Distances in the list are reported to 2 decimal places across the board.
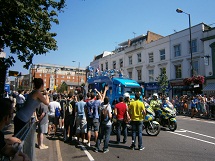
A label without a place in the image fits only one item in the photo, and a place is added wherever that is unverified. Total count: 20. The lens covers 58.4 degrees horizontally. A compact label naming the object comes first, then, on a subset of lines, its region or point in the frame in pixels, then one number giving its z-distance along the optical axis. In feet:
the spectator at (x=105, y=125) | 21.91
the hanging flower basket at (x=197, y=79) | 64.68
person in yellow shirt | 23.07
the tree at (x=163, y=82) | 83.51
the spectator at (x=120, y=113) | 25.63
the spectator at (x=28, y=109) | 14.74
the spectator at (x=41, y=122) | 22.50
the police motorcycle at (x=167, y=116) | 32.41
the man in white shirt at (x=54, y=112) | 28.76
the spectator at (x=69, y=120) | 26.58
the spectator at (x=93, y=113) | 23.90
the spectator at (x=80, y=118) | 24.77
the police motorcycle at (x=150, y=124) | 29.32
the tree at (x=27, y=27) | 25.20
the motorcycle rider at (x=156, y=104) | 33.88
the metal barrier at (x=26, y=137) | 7.42
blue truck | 41.98
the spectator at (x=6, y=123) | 6.27
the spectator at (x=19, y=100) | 43.32
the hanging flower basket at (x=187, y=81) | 67.05
